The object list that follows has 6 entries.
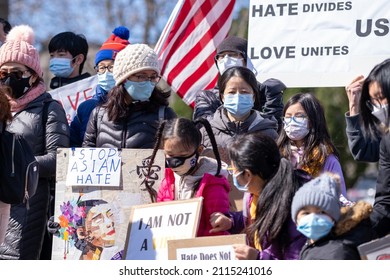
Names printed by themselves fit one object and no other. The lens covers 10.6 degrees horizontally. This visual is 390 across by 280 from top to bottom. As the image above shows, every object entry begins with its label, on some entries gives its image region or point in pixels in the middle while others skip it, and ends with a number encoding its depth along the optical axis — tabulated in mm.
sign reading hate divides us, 14192
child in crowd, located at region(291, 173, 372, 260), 11086
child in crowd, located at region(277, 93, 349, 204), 13831
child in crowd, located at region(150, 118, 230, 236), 12720
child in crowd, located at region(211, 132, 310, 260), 11801
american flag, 17701
